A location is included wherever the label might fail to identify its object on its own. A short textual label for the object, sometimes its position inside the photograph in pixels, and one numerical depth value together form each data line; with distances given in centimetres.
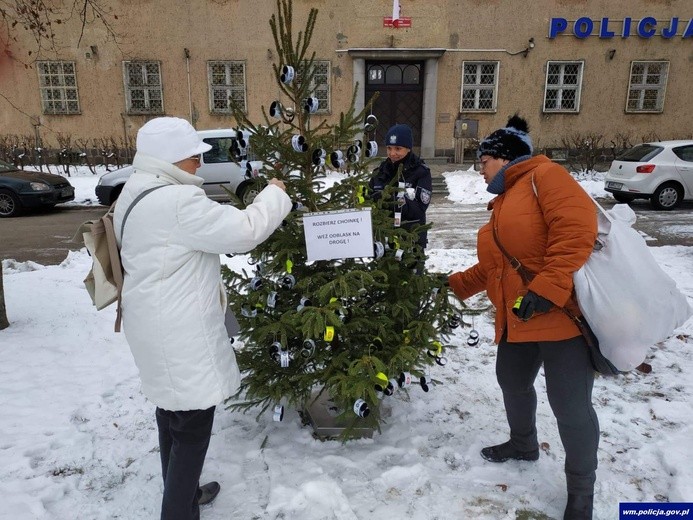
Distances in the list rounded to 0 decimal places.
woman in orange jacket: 214
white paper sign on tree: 258
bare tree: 1585
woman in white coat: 196
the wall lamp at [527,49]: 1658
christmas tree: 261
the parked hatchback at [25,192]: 1165
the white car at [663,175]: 1132
